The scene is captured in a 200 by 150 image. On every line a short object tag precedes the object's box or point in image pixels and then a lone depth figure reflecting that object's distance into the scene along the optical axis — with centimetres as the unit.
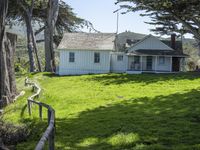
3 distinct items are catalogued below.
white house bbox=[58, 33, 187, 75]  3797
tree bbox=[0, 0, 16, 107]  1794
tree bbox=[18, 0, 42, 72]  4038
